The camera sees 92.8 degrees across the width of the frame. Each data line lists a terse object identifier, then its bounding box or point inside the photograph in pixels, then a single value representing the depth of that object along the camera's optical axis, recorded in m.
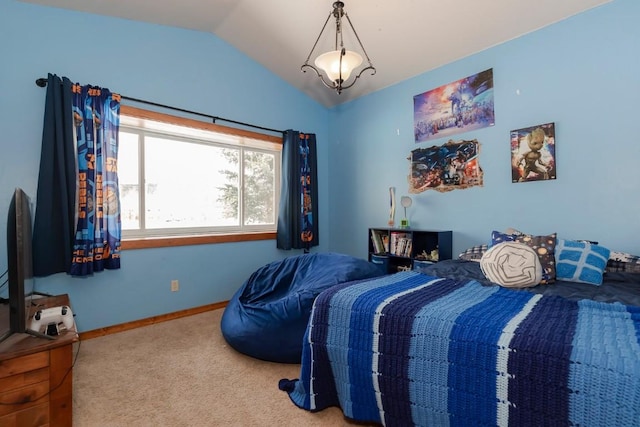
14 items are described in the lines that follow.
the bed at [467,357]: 0.92
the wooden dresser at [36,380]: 1.21
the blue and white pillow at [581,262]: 1.87
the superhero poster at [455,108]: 2.84
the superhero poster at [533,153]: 2.46
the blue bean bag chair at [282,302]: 2.04
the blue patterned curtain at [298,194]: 3.71
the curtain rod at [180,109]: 2.32
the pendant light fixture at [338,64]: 1.96
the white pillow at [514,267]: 1.74
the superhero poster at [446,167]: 2.93
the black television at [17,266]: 1.24
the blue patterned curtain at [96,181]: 2.42
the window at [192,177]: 2.91
